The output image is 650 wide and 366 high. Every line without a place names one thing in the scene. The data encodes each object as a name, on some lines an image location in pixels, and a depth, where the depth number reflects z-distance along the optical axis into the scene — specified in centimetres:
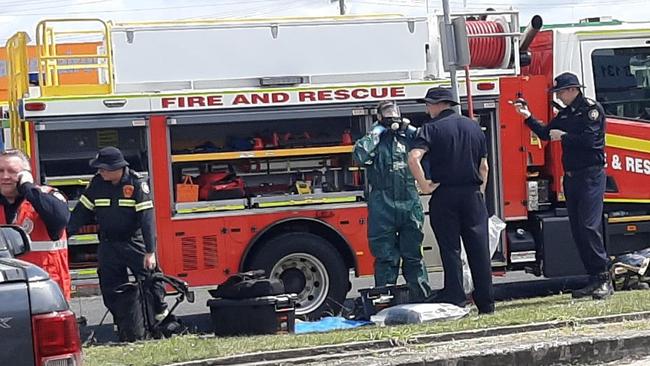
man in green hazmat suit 1955
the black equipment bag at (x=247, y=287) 1798
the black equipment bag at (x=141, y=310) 1833
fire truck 1997
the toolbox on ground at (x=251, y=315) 1789
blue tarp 1880
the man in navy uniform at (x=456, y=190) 1798
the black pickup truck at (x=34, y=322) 820
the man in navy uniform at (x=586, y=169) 1941
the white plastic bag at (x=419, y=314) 1758
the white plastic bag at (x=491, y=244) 1894
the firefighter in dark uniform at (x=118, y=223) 1811
